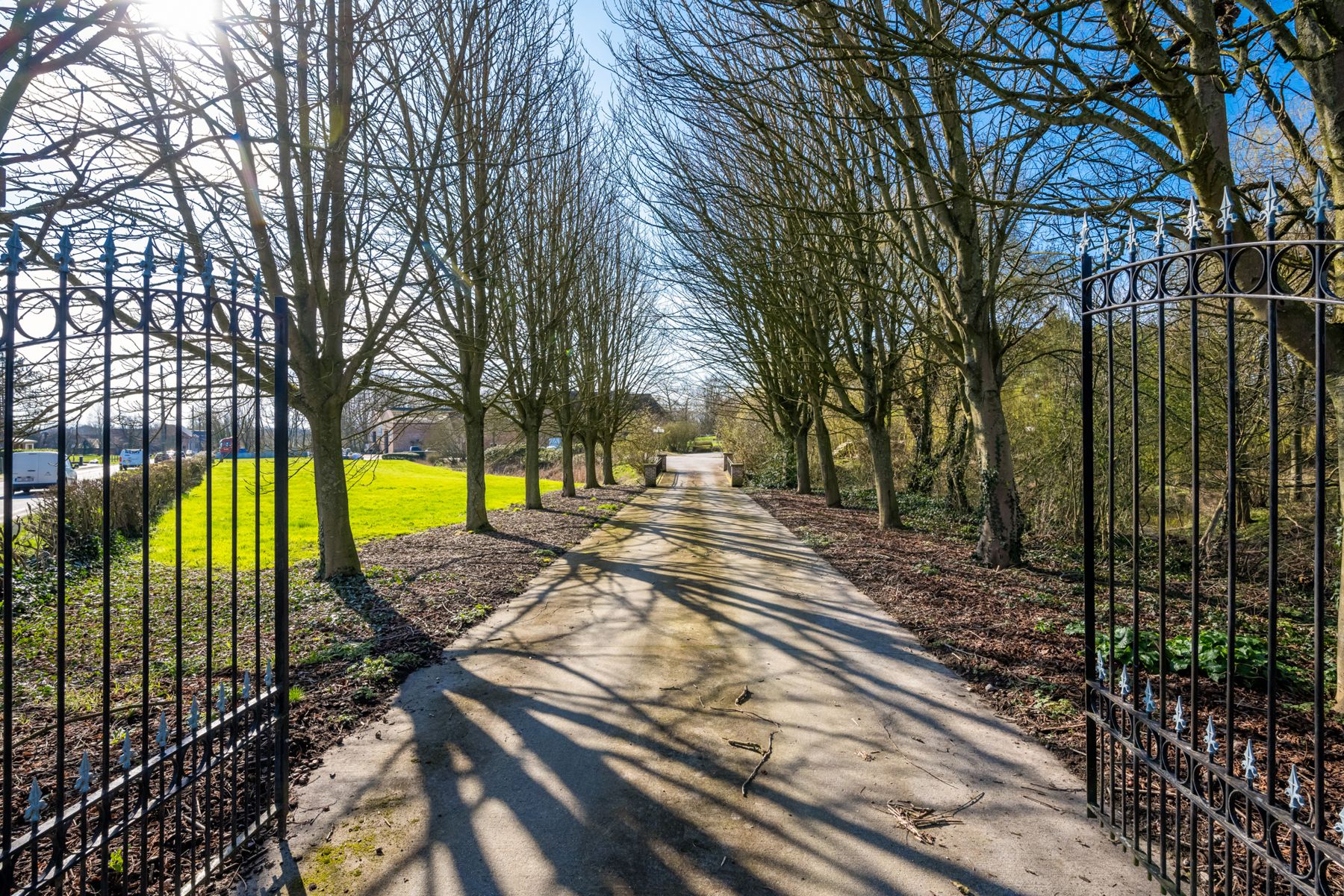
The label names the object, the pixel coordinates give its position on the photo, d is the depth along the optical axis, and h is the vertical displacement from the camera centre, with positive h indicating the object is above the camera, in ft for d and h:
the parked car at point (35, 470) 65.92 -2.57
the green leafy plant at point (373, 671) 16.55 -5.84
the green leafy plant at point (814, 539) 37.01 -5.79
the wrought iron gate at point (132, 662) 7.42 -4.64
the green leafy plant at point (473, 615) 22.11 -5.91
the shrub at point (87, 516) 32.76 -3.90
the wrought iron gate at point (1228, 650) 6.80 -4.52
